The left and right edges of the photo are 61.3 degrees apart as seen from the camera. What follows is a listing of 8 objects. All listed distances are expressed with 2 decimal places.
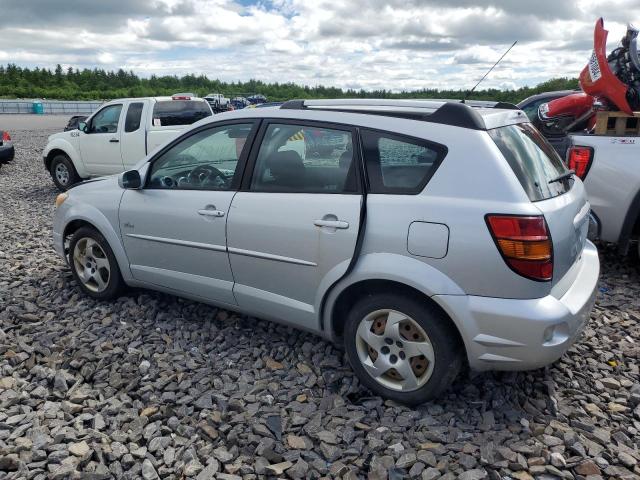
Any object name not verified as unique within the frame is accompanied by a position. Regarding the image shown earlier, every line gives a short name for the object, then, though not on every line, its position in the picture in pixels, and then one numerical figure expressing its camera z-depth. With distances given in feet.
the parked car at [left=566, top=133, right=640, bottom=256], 16.37
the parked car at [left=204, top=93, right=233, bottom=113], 122.98
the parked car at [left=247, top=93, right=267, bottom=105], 166.58
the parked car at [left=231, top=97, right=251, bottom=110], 148.66
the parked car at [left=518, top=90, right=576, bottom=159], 26.66
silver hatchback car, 9.27
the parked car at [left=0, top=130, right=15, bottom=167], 44.49
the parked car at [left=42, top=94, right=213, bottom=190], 33.19
